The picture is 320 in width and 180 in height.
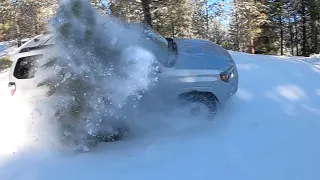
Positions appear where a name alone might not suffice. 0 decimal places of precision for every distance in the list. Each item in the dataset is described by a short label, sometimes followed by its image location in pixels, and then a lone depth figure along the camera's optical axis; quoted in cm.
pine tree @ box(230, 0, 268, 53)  2309
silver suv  502
